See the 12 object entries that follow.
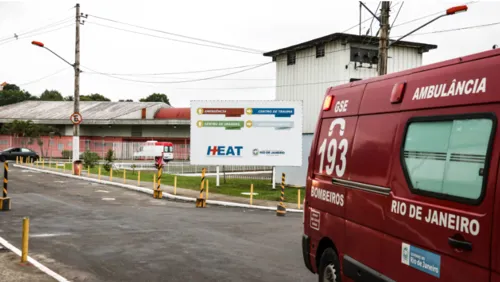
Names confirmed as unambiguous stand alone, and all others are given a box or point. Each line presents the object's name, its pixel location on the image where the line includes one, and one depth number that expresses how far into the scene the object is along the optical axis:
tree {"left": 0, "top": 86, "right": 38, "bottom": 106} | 119.38
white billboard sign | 27.94
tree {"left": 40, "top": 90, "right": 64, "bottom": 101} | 124.75
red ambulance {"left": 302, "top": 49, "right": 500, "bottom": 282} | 4.10
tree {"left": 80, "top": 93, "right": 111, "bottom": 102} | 112.18
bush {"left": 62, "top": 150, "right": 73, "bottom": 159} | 59.50
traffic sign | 33.12
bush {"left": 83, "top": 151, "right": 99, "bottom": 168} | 38.38
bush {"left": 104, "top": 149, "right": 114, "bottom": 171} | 35.47
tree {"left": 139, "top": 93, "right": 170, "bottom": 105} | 126.50
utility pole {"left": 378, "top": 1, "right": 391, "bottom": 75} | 19.03
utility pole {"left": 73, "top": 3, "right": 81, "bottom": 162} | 33.94
